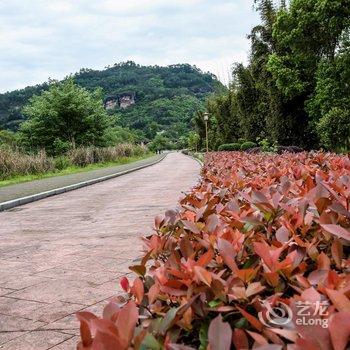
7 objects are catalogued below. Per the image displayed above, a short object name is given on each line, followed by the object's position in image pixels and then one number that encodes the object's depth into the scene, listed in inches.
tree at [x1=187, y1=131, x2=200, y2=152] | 2899.1
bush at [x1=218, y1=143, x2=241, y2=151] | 1455.5
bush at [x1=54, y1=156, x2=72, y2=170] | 1081.3
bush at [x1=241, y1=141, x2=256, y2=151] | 1240.8
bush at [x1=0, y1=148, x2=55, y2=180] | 804.6
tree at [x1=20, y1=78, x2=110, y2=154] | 1434.5
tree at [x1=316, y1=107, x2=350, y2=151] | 846.5
